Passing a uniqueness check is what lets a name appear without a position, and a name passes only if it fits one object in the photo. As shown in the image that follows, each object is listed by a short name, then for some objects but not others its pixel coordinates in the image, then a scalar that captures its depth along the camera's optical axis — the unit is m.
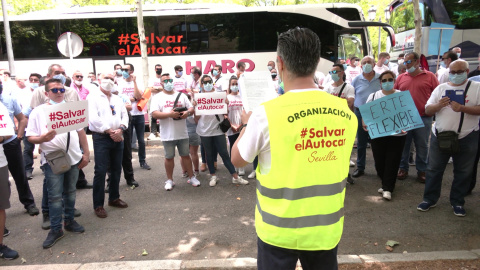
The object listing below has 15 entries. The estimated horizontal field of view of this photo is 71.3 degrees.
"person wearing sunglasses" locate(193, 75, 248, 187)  6.16
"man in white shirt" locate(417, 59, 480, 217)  4.30
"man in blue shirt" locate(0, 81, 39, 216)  5.04
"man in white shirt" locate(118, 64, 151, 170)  7.41
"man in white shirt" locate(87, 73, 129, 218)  4.86
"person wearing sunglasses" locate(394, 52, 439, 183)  5.71
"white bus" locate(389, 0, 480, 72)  11.40
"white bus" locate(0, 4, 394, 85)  11.94
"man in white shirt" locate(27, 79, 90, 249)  4.07
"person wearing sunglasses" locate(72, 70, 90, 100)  8.16
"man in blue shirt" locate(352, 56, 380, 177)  6.38
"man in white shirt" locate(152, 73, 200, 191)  5.82
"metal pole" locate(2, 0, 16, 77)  11.10
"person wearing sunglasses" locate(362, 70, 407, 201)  5.19
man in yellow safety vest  1.75
